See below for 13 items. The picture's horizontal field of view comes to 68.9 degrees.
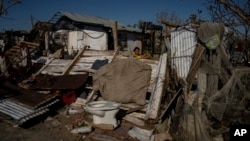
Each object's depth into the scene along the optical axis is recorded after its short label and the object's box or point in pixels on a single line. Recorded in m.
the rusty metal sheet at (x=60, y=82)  5.99
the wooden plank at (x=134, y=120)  4.84
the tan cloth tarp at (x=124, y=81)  5.59
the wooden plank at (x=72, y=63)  6.99
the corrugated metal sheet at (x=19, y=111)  4.60
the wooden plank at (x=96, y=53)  7.79
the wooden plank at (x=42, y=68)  7.02
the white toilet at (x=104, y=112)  4.43
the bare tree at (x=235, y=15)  2.46
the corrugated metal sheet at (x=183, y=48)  7.54
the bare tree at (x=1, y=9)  12.21
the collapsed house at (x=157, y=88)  3.42
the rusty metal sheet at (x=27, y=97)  5.13
